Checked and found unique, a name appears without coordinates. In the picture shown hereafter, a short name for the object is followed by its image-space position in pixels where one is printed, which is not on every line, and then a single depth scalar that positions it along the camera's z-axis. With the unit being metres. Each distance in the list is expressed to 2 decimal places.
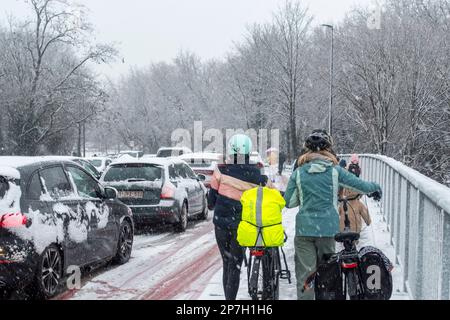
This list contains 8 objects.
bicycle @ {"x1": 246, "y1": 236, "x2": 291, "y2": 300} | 10.15
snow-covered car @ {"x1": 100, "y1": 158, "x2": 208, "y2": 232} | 21.95
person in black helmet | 9.76
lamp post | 69.90
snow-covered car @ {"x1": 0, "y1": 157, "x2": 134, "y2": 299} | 11.42
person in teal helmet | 10.70
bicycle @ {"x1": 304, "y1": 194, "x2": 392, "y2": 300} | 8.67
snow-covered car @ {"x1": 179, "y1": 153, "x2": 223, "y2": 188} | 34.27
